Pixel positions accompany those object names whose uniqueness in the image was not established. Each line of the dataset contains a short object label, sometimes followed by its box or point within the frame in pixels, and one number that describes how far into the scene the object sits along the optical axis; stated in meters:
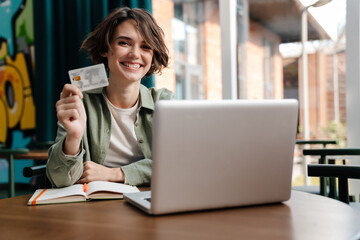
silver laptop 0.71
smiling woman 1.26
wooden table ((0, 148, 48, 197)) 2.34
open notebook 0.92
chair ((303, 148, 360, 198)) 1.62
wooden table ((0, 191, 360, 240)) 0.65
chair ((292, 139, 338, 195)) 1.95
